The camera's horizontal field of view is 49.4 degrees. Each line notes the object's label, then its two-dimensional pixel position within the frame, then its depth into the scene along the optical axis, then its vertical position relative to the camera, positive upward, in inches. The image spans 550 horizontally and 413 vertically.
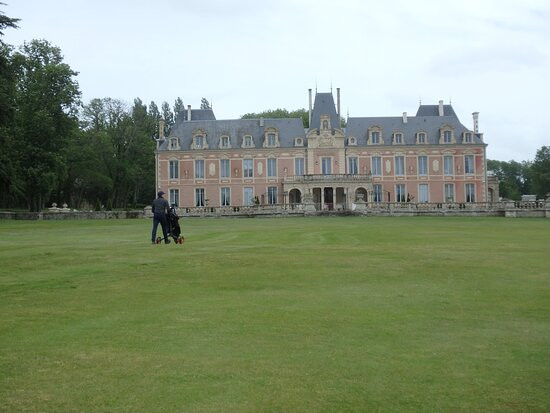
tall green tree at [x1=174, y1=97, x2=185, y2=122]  3575.3 +622.0
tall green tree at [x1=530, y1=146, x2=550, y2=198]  3565.2 +175.7
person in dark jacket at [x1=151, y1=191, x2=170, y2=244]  676.7 -4.7
